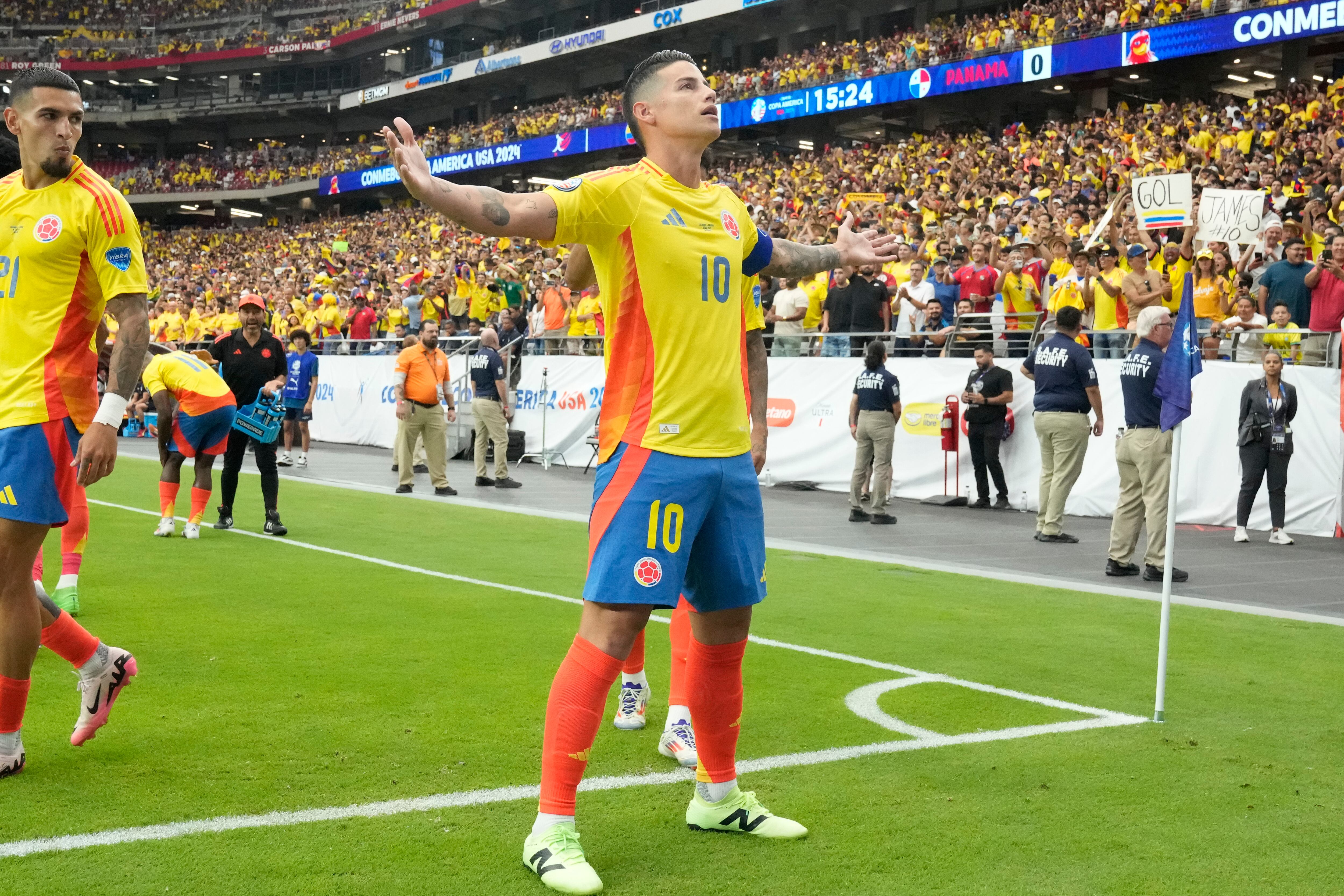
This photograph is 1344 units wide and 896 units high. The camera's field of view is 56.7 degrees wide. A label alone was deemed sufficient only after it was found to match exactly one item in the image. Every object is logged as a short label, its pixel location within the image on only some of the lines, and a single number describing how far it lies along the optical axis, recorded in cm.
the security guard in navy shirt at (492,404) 1692
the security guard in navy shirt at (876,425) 1369
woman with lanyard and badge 1198
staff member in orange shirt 1545
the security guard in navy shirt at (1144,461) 966
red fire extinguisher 1527
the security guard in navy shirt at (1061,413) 1155
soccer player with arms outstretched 336
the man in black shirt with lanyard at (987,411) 1457
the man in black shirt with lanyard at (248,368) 1133
